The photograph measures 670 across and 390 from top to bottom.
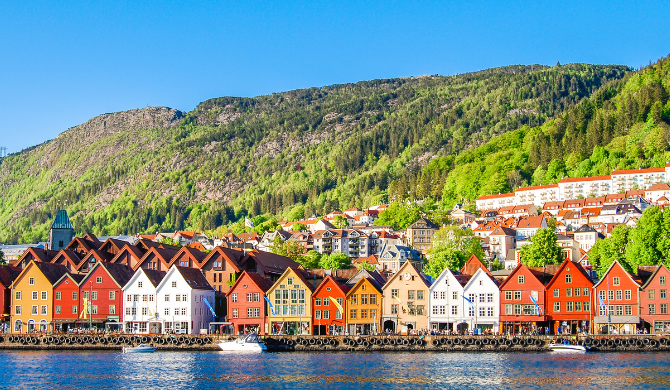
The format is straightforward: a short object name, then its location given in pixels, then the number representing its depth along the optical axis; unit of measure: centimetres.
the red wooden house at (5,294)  12094
